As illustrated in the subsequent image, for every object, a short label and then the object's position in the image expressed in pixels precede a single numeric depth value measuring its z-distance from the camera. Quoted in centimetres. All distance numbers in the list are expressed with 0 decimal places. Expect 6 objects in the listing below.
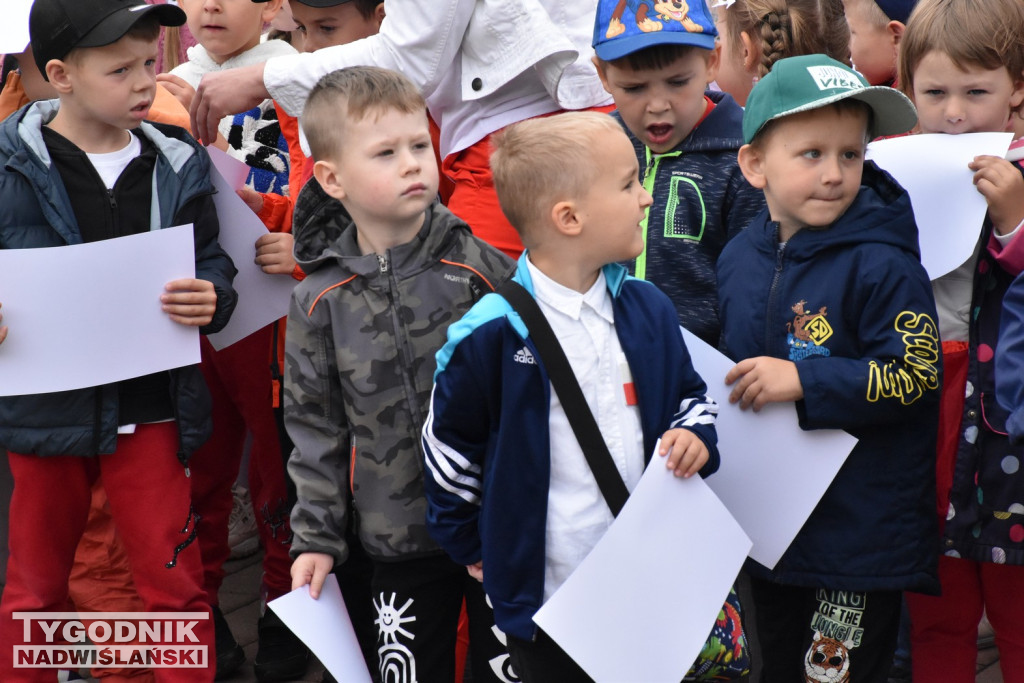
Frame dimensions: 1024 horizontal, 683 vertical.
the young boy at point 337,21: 754
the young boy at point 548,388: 472
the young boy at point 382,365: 539
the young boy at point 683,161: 589
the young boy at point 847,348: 503
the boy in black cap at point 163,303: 625
